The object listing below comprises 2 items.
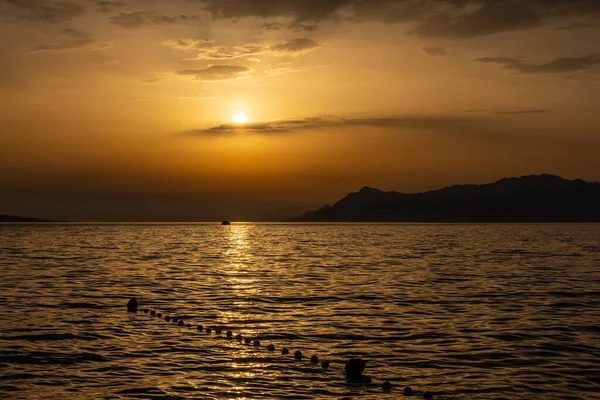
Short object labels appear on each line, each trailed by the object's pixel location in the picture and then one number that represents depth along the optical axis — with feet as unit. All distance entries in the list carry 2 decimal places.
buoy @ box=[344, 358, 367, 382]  80.94
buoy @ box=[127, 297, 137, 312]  140.14
